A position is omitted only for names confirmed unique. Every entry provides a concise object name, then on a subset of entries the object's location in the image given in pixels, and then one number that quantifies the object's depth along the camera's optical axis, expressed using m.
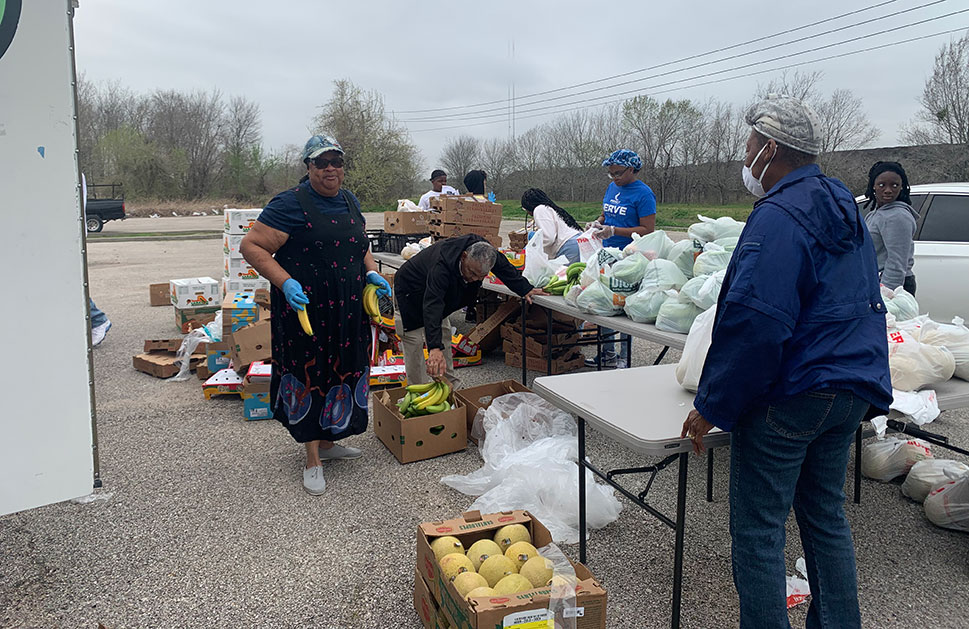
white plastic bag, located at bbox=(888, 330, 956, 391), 2.56
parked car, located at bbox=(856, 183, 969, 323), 5.74
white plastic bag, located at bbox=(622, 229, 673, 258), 4.52
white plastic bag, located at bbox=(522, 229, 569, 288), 5.26
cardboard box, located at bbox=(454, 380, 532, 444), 4.30
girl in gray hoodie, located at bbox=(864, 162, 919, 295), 4.62
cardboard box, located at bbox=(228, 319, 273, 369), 4.99
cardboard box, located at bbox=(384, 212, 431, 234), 7.95
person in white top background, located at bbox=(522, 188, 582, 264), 5.88
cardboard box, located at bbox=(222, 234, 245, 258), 7.44
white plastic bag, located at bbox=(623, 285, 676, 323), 3.82
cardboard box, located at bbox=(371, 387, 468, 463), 3.94
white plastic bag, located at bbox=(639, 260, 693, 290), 3.91
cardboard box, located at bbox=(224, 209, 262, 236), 7.47
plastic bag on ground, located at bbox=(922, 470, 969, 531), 3.09
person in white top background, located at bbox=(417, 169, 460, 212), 8.95
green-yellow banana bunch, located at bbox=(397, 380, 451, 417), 4.07
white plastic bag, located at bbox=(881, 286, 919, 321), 3.34
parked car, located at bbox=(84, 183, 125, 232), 22.42
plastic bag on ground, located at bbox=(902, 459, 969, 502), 3.35
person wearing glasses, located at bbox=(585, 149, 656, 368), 5.33
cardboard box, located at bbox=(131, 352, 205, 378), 5.81
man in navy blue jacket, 1.72
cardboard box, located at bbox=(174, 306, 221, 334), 7.15
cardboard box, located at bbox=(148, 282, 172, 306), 9.16
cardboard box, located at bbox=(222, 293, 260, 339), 5.45
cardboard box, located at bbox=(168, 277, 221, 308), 7.25
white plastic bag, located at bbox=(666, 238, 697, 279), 4.23
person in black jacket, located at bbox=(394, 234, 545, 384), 3.91
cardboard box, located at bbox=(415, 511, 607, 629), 1.85
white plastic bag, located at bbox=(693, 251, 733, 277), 3.77
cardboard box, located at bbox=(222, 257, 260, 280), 7.35
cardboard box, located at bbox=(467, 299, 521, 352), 5.99
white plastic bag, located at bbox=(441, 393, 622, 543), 3.17
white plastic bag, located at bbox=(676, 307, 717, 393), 2.49
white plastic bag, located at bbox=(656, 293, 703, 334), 3.55
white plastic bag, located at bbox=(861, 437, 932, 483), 3.68
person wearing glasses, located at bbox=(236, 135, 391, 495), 3.26
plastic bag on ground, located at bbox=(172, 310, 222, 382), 5.88
